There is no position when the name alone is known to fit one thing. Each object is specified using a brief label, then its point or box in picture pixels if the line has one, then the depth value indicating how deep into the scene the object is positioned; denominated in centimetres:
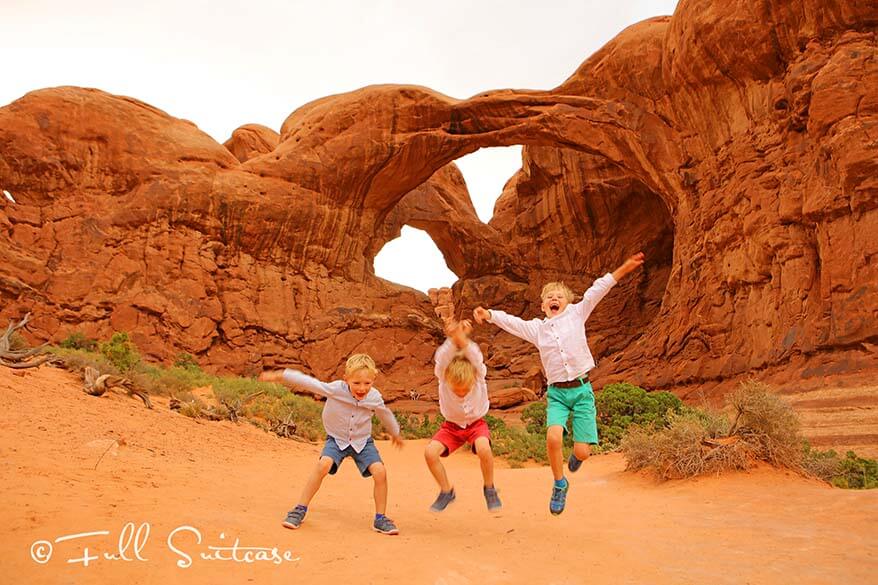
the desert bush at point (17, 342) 1237
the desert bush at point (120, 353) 1364
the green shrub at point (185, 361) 1938
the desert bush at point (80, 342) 1812
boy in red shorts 506
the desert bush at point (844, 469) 835
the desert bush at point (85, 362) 1096
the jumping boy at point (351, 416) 496
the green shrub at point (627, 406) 1370
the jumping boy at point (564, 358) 527
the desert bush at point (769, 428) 795
